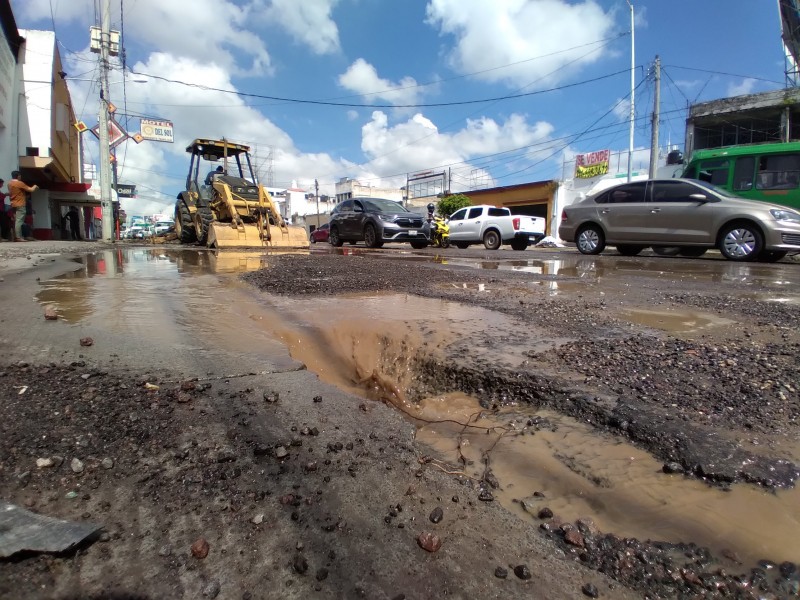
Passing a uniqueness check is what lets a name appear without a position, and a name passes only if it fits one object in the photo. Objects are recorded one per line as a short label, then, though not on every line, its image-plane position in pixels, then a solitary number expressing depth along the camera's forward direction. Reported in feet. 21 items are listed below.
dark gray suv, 44.14
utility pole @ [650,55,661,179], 63.82
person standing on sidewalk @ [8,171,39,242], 45.09
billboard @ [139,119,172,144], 86.99
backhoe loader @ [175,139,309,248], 38.55
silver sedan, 27.40
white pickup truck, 47.24
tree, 115.33
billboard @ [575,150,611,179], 96.48
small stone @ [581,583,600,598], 3.77
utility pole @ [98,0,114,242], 56.08
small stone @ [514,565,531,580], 3.91
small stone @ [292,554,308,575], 3.83
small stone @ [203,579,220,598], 3.58
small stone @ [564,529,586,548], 4.34
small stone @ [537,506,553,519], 4.77
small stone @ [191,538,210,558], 3.92
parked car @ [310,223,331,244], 78.72
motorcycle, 54.90
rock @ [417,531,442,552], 4.16
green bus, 39.22
